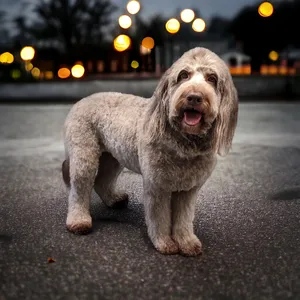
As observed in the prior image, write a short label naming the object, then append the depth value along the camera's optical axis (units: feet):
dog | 11.18
